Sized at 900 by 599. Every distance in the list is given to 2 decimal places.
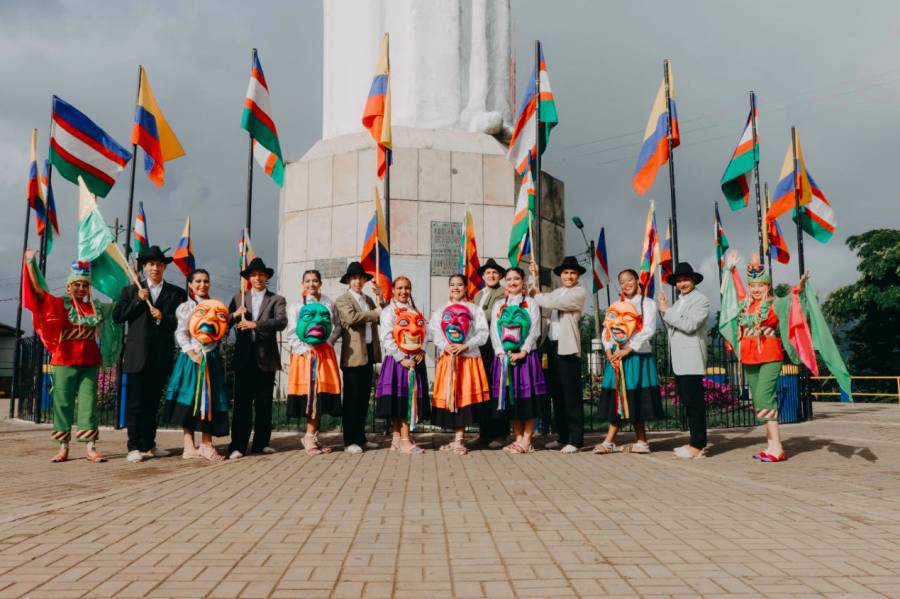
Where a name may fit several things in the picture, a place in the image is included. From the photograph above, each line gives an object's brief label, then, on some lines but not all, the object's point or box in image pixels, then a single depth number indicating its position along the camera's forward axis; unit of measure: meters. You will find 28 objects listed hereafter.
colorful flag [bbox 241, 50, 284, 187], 9.46
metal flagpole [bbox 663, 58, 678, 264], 8.91
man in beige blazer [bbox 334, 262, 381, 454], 7.40
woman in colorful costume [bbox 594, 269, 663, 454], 7.25
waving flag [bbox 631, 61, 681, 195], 9.41
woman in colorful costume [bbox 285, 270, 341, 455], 7.14
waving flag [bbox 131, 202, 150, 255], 17.59
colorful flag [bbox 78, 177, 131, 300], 7.11
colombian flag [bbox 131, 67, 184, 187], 8.86
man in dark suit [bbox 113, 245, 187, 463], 7.00
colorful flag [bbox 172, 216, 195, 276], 17.73
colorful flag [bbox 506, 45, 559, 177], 9.73
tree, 30.72
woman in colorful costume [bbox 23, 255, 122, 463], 6.82
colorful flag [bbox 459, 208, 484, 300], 9.60
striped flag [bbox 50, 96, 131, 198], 8.62
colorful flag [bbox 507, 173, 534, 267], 9.21
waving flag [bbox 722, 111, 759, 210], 9.79
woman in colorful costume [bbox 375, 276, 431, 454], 7.23
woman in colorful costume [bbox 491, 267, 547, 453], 7.20
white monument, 11.92
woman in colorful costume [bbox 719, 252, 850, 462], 6.81
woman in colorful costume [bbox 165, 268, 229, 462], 6.89
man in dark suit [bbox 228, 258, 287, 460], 7.18
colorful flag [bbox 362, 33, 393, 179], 9.42
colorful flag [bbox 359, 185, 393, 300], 8.64
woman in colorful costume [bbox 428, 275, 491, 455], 7.19
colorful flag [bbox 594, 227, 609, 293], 19.28
